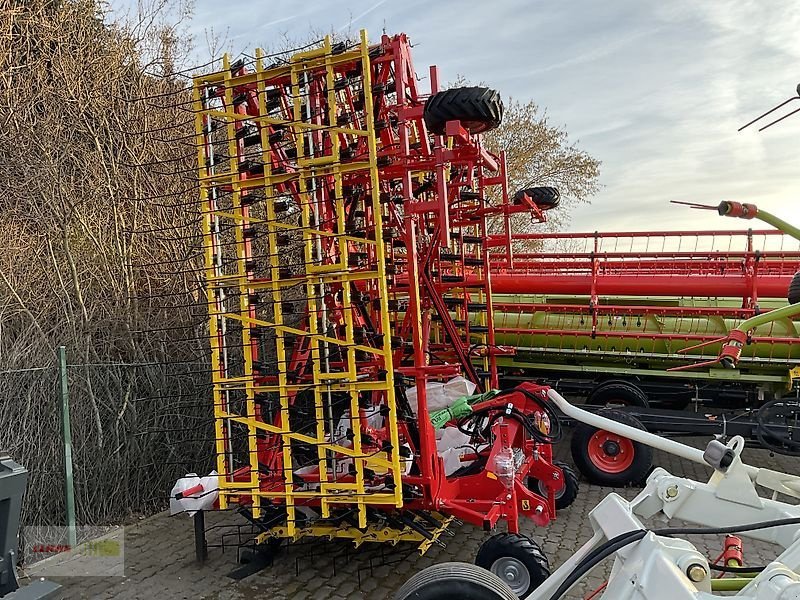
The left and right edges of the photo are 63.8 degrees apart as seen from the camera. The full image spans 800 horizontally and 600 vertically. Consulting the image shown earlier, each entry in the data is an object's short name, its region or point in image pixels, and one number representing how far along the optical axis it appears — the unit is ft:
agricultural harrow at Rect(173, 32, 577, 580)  14.82
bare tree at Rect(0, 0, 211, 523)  21.85
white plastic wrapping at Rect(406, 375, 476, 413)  19.47
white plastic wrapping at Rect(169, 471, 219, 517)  16.52
